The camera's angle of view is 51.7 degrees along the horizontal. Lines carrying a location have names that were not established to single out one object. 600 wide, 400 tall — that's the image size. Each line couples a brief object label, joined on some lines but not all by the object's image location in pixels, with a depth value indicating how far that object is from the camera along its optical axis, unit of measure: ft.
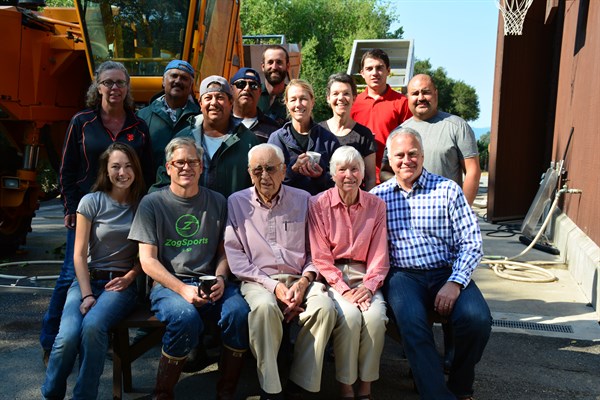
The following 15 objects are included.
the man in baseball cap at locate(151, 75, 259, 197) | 13.93
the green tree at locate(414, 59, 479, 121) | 209.97
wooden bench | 11.93
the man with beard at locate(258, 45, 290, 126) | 18.26
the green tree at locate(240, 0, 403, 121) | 150.00
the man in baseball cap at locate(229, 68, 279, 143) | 15.46
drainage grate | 17.52
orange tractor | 23.84
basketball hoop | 37.32
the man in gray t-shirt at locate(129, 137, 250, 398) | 11.56
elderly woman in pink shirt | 12.31
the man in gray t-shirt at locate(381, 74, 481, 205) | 15.37
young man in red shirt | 16.85
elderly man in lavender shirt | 11.51
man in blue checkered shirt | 11.60
